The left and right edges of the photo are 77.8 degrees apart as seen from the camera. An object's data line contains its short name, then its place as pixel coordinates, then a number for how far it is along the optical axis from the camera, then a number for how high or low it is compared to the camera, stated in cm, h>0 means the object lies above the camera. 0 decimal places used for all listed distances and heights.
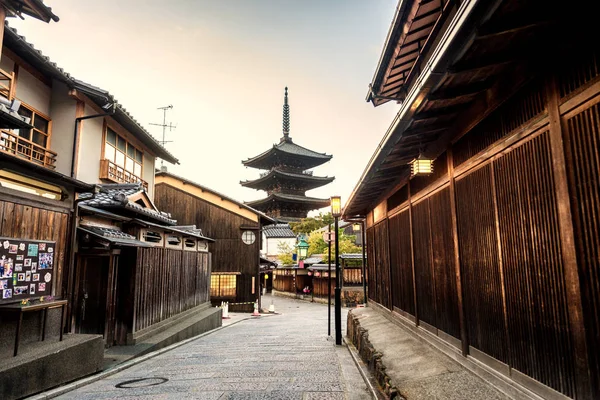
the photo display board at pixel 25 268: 679 -13
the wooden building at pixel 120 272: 1060 -35
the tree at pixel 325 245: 4147 +172
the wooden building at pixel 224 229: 2878 +241
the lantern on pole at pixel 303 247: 3094 +103
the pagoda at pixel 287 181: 5125 +1108
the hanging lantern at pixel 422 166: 655 +162
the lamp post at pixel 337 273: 1228 -52
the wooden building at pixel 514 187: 323 +83
